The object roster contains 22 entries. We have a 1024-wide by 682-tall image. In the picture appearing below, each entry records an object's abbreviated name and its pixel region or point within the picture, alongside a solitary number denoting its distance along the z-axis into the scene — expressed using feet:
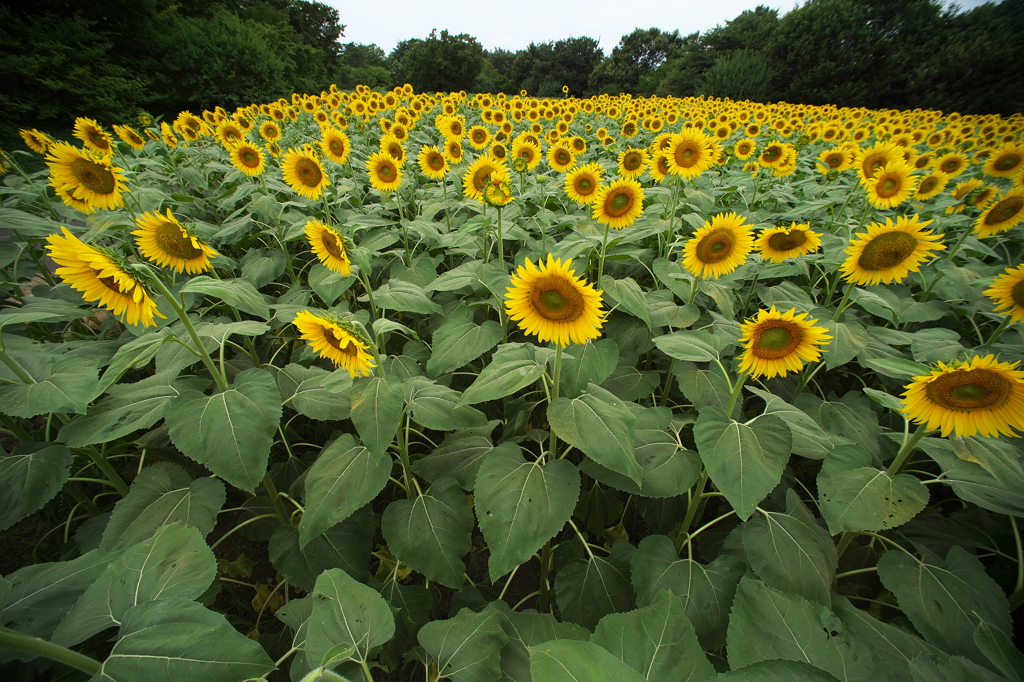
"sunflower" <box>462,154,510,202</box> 10.12
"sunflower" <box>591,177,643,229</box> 8.45
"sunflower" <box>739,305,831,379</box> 5.06
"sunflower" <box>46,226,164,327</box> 4.34
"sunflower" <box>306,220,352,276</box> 6.48
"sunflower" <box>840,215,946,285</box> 6.64
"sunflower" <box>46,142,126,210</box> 7.95
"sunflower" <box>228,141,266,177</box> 11.49
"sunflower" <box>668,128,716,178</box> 10.69
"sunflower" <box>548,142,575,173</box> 13.62
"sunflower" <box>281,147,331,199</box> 10.12
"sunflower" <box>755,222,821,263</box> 8.46
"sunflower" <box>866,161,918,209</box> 9.89
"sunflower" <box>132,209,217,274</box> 6.53
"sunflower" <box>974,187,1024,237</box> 8.99
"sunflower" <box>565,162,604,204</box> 10.07
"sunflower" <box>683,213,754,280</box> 7.30
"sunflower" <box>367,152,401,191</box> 11.35
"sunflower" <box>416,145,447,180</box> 13.33
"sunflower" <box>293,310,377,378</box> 4.70
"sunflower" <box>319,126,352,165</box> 12.48
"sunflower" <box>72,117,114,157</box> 11.96
